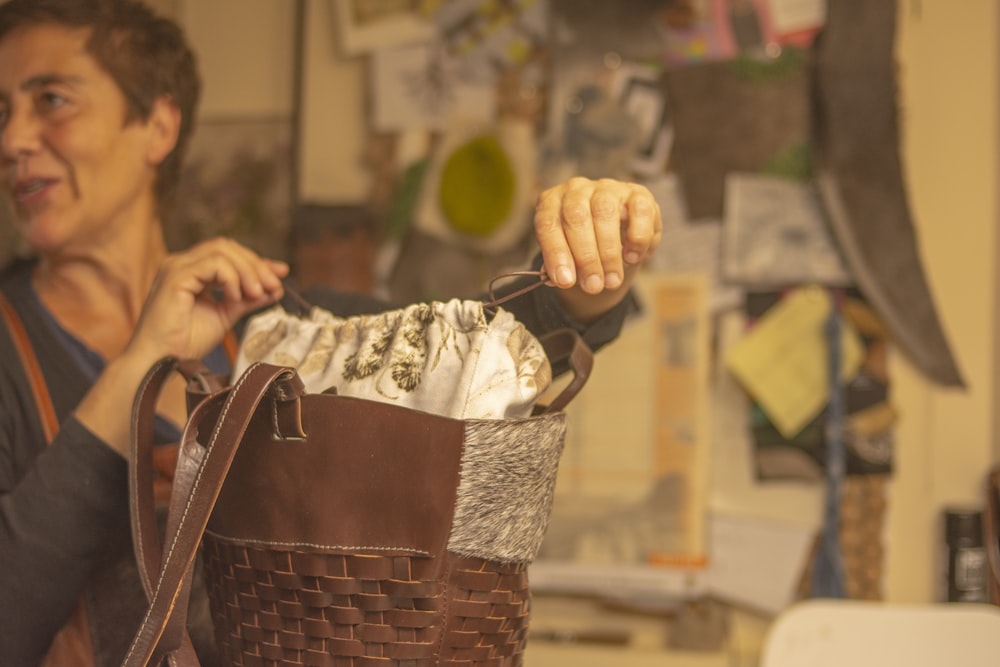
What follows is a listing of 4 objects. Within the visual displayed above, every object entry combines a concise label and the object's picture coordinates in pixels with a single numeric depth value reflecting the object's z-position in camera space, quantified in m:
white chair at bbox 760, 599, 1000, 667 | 1.06
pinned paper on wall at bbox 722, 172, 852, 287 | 1.57
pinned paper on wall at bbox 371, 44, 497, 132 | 1.70
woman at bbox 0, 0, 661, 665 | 0.76
